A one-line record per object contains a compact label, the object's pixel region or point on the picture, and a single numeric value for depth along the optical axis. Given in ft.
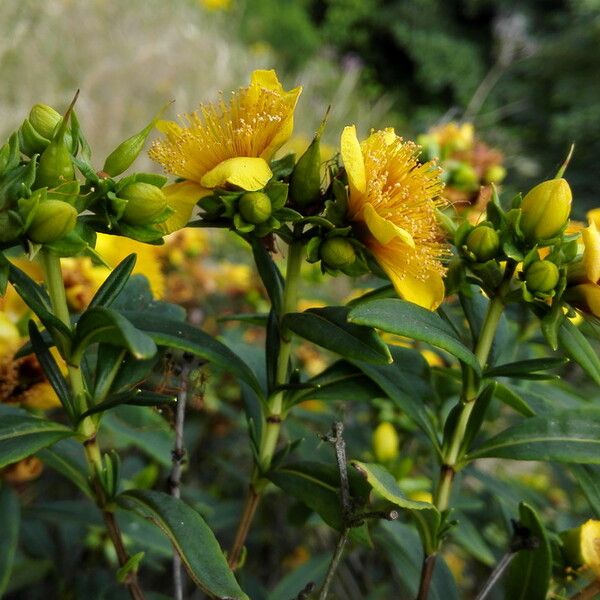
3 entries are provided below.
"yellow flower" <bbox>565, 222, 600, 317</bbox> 0.68
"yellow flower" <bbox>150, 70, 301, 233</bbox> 0.69
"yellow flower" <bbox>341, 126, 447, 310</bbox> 0.68
